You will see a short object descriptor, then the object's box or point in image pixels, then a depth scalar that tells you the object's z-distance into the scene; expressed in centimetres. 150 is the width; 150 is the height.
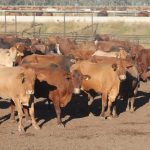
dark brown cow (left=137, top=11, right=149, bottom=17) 5178
